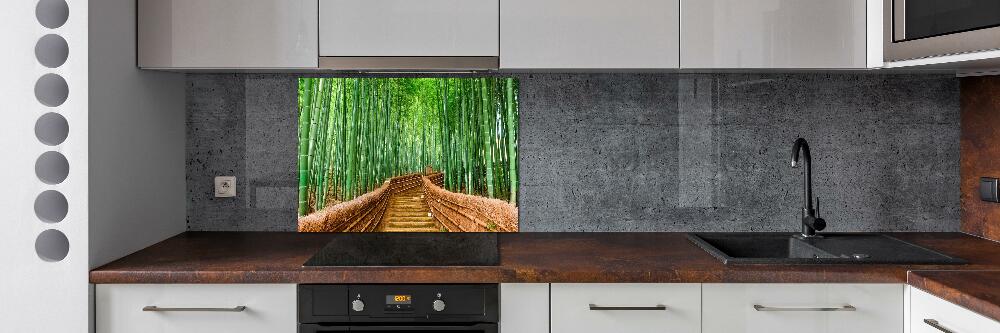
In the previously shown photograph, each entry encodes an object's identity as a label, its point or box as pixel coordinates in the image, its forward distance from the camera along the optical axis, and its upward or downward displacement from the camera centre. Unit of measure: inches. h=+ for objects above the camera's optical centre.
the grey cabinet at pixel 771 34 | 83.7 +15.8
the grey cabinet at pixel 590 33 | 83.5 +15.8
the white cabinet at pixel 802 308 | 71.9 -14.4
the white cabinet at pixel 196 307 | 72.7 -14.8
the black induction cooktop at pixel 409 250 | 76.0 -10.1
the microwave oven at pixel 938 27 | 70.8 +15.0
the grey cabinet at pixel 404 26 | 83.6 +16.5
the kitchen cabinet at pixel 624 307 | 72.6 -14.5
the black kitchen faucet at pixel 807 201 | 87.2 -4.3
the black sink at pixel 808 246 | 84.3 -10.0
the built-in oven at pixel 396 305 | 72.1 -14.3
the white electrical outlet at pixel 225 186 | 98.9 -3.1
